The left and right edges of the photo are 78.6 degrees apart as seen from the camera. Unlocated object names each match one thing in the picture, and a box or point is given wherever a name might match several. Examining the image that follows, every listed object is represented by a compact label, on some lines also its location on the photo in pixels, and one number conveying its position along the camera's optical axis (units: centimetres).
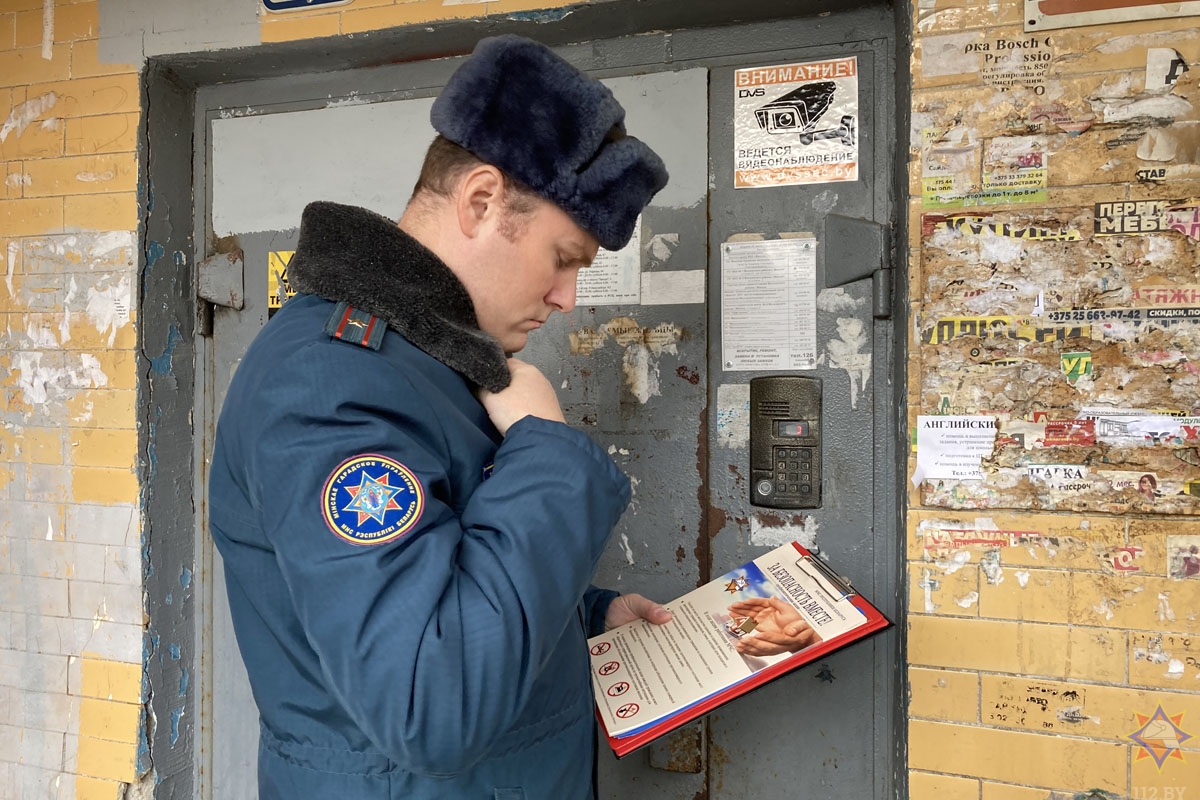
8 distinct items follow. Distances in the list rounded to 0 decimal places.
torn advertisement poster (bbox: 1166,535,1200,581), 136
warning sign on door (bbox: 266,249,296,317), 206
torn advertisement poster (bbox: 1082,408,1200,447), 136
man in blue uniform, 74
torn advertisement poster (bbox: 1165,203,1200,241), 136
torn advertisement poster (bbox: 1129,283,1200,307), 136
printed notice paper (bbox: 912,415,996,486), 146
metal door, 169
